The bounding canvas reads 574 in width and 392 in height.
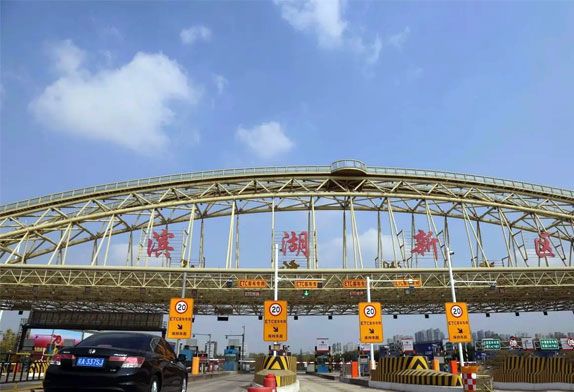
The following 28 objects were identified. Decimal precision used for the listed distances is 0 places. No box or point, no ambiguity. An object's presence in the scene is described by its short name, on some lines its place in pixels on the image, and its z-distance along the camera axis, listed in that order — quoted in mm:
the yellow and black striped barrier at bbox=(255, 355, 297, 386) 15543
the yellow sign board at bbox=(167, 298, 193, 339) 22141
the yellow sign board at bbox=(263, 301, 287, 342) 22172
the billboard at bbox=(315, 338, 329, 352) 57781
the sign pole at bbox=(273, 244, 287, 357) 26294
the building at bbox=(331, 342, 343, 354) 151775
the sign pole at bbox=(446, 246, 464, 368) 22723
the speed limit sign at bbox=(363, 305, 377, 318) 25625
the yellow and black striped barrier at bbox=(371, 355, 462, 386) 15680
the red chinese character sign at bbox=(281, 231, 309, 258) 35594
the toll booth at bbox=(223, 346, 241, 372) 55922
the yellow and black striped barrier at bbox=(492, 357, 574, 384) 18125
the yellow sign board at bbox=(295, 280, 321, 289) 34769
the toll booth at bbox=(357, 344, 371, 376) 42356
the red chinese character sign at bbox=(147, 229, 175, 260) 35688
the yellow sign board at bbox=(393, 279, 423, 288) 34734
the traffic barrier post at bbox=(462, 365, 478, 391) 12312
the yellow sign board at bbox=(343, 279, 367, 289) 35344
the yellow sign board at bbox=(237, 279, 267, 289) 34531
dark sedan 6578
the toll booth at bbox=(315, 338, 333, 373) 51597
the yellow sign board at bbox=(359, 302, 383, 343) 25172
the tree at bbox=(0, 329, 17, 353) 76938
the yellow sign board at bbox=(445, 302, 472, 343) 22359
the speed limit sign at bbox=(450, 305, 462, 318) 22906
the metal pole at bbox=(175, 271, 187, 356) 24641
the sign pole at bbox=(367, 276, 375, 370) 27978
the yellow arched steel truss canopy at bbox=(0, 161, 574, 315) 35969
